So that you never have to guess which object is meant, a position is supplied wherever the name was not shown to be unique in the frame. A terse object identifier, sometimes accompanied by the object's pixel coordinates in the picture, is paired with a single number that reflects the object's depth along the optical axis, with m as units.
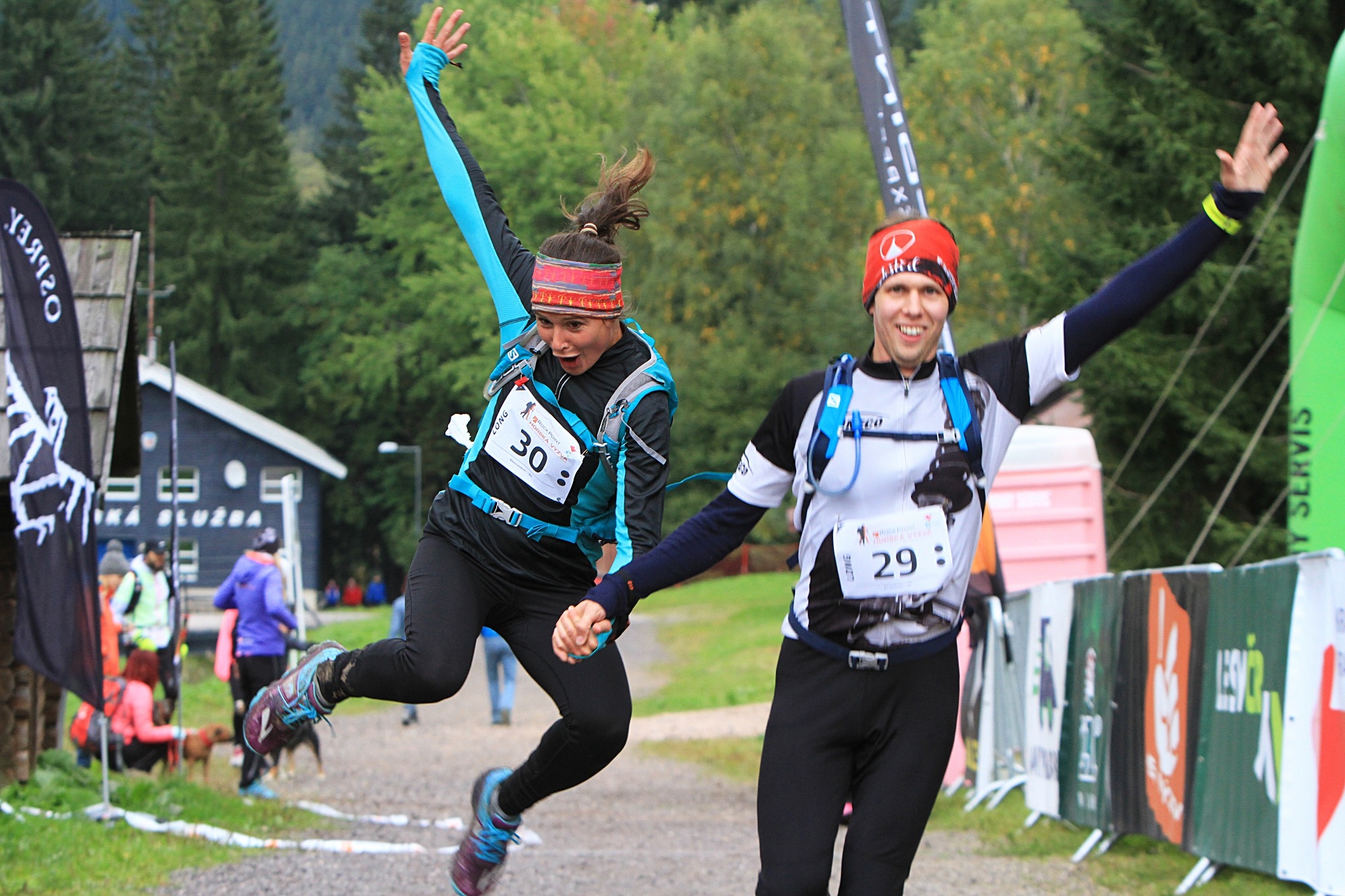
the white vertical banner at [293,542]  24.09
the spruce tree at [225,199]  71.00
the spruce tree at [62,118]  72.00
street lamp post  59.56
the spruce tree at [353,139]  76.62
